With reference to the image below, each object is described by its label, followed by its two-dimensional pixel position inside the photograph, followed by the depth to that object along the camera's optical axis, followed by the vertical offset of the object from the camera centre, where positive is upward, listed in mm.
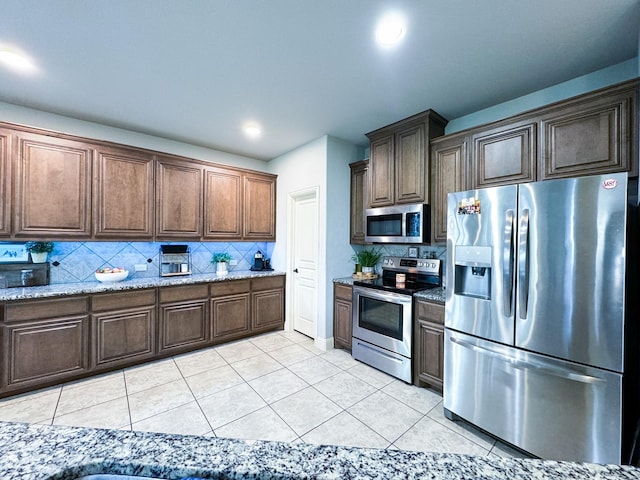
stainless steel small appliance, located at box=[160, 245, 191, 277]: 3721 -284
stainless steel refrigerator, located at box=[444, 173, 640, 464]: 1568 -487
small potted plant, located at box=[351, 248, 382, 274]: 3812 -268
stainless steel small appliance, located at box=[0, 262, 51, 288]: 2789 -368
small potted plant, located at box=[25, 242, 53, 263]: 2930 -121
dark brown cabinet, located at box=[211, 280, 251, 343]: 3680 -959
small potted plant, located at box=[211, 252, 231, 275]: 4152 -326
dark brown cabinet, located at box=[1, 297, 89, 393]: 2461 -966
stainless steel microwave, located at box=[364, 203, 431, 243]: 2947 +190
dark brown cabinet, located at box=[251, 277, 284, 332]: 4047 -951
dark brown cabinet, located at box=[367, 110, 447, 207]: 2977 +931
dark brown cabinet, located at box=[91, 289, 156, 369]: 2863 -951
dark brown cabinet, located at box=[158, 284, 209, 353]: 3287 -958
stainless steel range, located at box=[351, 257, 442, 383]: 2781 -787
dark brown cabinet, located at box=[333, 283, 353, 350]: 3495 -971
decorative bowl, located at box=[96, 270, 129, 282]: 3117 -420
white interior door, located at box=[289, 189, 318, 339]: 3979 -306
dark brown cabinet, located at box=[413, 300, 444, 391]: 2539 -976
